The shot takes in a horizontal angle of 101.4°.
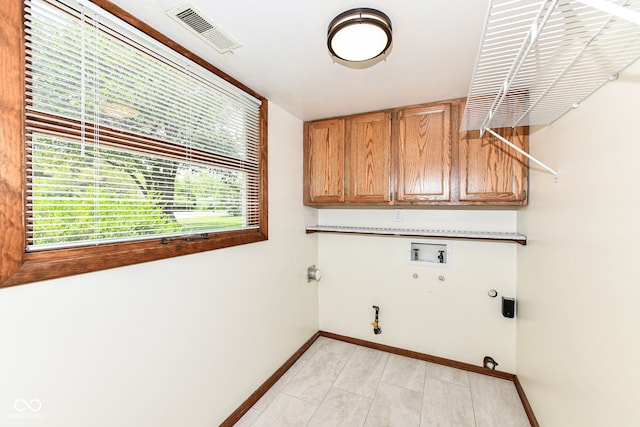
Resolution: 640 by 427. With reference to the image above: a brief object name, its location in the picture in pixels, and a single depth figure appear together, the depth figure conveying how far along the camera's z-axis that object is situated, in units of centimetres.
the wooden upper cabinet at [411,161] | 202
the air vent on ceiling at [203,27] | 116
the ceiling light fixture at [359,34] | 114
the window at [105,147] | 94
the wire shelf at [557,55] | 75
